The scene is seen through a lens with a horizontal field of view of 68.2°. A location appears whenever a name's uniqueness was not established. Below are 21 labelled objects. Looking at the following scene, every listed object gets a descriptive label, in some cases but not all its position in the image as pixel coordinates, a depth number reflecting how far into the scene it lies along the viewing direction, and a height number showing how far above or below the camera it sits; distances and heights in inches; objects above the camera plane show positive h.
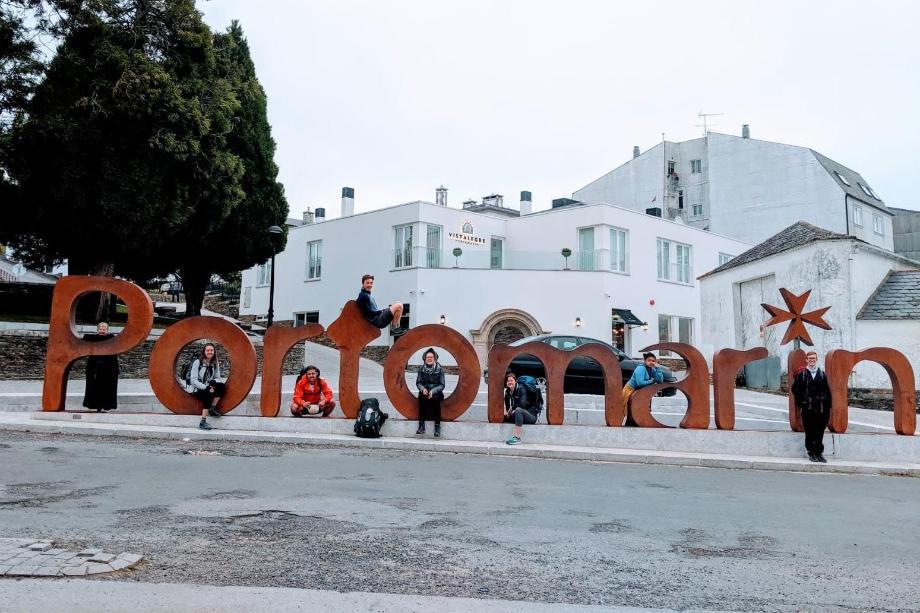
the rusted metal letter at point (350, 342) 490.9 +22.3
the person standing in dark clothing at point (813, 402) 425.4 -12.1
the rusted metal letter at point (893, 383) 451.2 -0.7
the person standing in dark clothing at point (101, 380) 506.3 -9.6
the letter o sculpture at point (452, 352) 479.8 +3.6
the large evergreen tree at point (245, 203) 1082.1 +283.2
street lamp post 925.4 +193.2
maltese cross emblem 522.0 +50.3
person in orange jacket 500.7 -18.1
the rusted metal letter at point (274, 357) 495.8 +10.2
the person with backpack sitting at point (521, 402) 462.9 -18.5
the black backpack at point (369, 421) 461.4 -32.4
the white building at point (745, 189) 1610.5 +488.4
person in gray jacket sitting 488.1 -8.2
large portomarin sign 470.3 +9.9
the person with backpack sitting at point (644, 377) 486.6 +1.4
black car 723.4 +6.3
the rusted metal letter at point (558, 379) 474.0 -1.4
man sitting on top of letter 465.4 +43.8
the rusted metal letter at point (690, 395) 468.1 -11.1
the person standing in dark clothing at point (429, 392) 474.9 -12.4
